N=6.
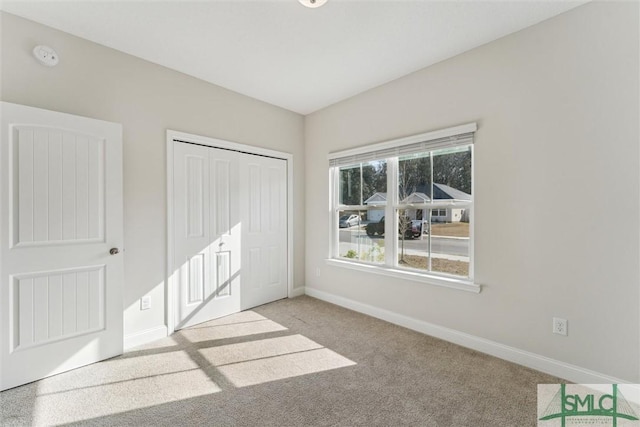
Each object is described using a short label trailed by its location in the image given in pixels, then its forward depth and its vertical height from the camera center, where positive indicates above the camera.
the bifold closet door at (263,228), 3.67 -0.18
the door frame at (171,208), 2.93 +0.08
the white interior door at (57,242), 2.02 -0.20
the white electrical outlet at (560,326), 2.14 -0.87
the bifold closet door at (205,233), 3.06 -0.20
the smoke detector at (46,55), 2.20 +1.28
